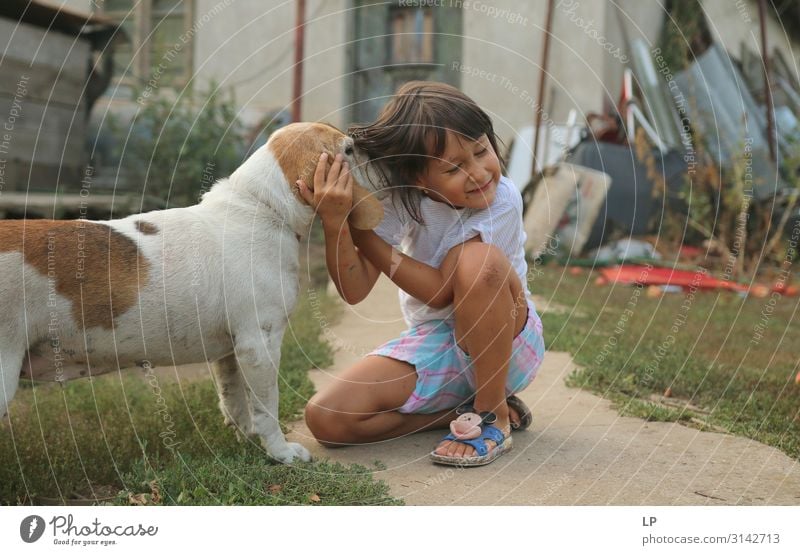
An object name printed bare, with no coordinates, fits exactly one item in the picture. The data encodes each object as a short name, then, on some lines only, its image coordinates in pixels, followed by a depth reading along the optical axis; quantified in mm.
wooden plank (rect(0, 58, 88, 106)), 5956
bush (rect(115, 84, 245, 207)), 6961
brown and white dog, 2637
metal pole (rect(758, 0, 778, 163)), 7883
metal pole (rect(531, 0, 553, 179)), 6676
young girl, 3002
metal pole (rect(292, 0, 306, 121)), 6000
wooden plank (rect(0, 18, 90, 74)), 5992
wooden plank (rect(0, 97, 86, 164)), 5969
